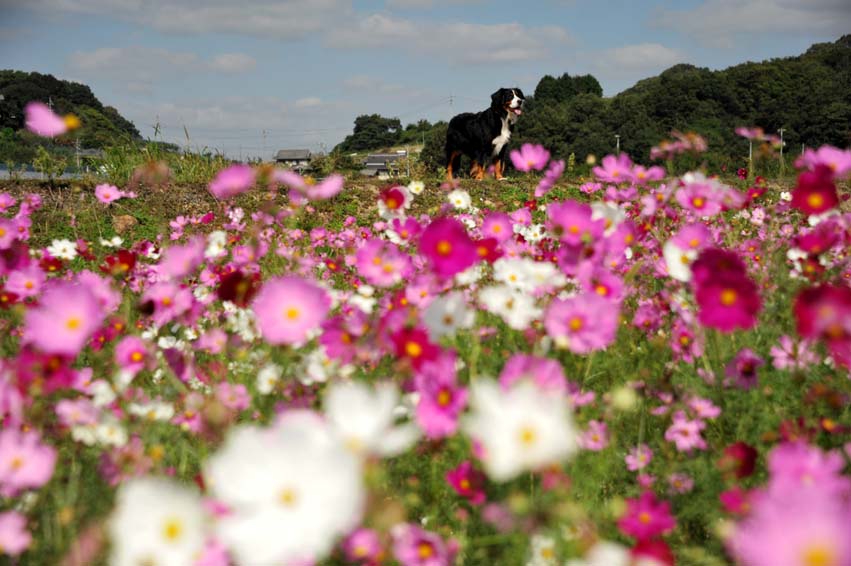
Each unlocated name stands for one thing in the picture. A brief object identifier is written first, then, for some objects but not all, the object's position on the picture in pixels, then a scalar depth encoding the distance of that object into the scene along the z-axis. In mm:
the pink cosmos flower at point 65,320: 1097
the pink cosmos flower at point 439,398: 1006
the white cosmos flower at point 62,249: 3037
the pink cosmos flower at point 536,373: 1053
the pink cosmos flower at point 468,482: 1279
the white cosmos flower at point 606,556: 917
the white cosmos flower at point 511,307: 1393
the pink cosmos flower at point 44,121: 1515
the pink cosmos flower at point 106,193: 3191
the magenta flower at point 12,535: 1044
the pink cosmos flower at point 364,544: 966
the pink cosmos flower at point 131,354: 1386
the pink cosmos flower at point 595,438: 1675
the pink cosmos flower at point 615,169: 2361
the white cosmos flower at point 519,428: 866
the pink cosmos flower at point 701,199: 1984
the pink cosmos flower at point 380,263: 1604
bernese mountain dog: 9750
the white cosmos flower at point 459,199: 2760
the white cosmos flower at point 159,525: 837
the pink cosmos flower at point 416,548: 1040
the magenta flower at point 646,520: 1067
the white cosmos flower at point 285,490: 742
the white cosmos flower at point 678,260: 1705
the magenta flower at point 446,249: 1240
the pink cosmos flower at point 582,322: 1252
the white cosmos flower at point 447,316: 1357
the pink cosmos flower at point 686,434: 1706
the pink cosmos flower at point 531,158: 2184
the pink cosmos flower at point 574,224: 1479
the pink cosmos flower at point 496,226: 2104
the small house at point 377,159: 61031
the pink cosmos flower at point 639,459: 1779
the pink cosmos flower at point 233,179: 1797
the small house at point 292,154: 60256
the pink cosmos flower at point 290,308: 1158
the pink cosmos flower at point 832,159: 1774
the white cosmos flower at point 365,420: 884
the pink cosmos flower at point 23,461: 1028
